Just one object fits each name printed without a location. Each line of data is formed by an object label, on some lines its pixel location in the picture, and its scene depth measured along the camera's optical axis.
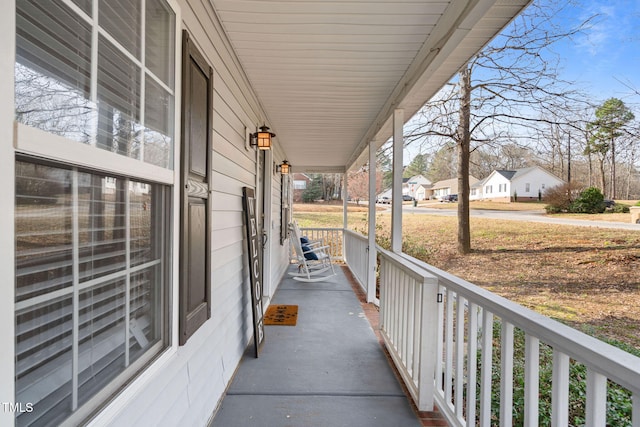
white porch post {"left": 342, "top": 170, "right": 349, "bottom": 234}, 7.95
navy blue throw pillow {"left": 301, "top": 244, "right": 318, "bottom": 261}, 6.15
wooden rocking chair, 5.85
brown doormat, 3.83
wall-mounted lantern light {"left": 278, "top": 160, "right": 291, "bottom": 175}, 6.04
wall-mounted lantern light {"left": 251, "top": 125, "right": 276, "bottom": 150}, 3.36
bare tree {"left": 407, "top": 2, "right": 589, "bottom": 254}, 6.48
